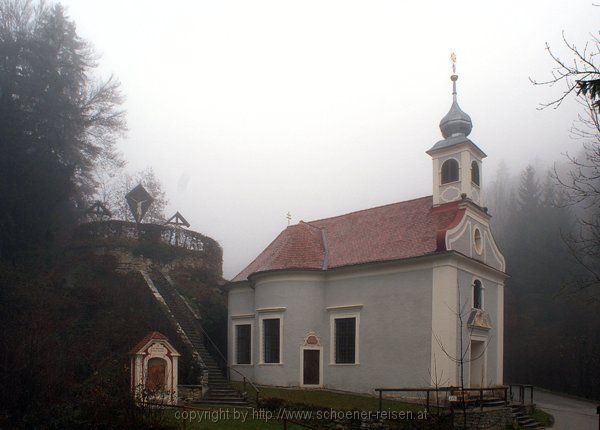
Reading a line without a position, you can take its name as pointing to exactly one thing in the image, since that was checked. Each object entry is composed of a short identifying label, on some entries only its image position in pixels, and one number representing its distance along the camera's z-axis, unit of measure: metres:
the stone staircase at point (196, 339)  23.42
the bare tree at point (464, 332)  22.56
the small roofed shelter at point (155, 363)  20.22
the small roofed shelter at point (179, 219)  39.17
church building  23.27
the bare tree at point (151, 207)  49.19
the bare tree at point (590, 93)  7.75
